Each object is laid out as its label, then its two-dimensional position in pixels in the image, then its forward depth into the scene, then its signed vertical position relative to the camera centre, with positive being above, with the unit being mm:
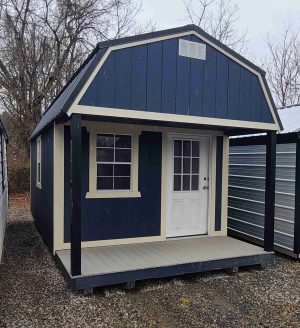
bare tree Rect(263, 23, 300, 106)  18062 +5176
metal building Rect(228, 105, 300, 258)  5520 -630
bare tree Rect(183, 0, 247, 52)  17703 +7476
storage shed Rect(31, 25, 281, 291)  4047 -83
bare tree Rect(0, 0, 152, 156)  15414 +5244
